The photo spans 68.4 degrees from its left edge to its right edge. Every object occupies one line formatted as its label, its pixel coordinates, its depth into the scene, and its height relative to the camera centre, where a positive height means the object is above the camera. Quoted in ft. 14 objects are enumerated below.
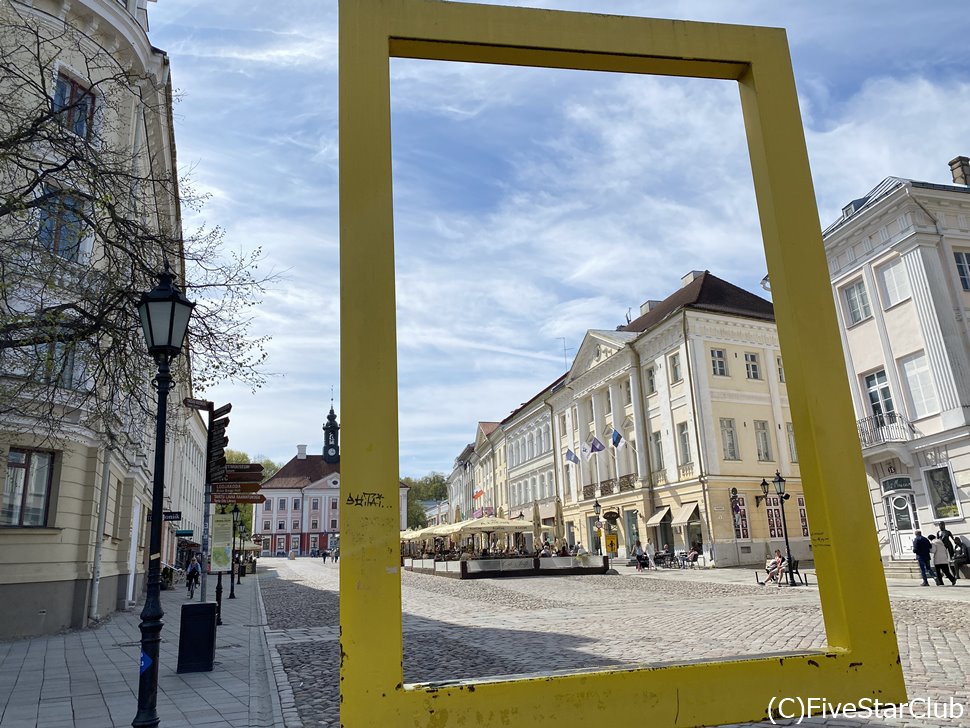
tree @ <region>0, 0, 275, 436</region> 28.43 +13.47
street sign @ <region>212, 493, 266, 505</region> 46.55 +3.94
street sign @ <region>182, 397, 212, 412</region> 44.25 +10.10
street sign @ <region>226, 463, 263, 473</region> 47.65 +5.96
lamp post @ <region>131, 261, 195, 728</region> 17.24 +3.87
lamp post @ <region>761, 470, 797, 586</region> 76.33 +5.00
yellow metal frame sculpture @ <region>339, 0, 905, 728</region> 10.07 +2.24
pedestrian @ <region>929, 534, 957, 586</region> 62.28 -2.90
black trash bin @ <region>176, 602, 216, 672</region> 31.68 -3.38
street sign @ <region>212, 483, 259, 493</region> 46.88 +4.60
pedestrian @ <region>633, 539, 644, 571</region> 109.29 -2.10
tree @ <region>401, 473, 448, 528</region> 447.83 +38.43
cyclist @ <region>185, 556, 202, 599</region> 94.85 -1.82
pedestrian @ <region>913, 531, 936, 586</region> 63.72 -2.30
